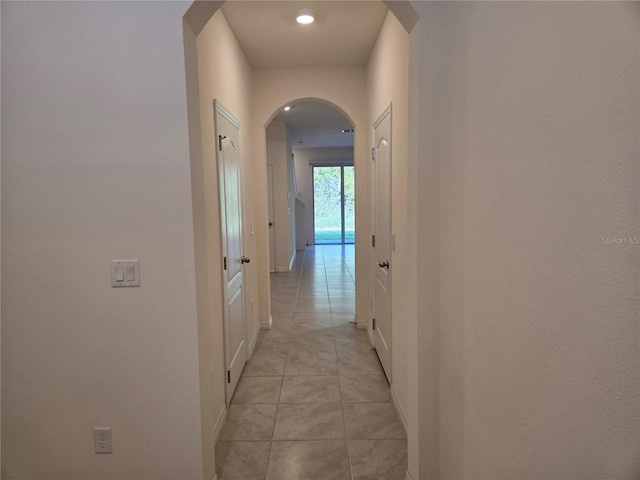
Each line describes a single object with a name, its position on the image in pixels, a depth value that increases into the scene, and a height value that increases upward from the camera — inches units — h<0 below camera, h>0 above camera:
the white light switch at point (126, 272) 65.7 -9.6
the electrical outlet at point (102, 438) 68.6 -37.2
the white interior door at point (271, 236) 309.9 -21.5
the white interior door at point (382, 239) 117.0 -10.6
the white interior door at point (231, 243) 107.1 -9.7
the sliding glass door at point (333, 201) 449.7 +6.0
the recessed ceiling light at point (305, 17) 108.2 +50.5
